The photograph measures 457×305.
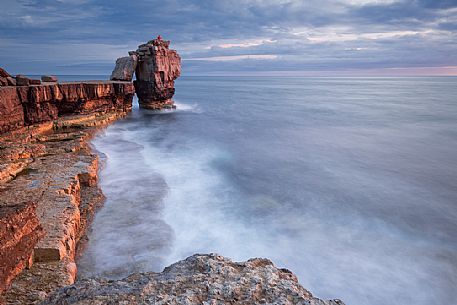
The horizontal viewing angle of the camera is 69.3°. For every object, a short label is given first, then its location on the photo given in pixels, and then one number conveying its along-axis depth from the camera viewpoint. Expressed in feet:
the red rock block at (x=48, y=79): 61.87
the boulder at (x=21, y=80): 45.98
